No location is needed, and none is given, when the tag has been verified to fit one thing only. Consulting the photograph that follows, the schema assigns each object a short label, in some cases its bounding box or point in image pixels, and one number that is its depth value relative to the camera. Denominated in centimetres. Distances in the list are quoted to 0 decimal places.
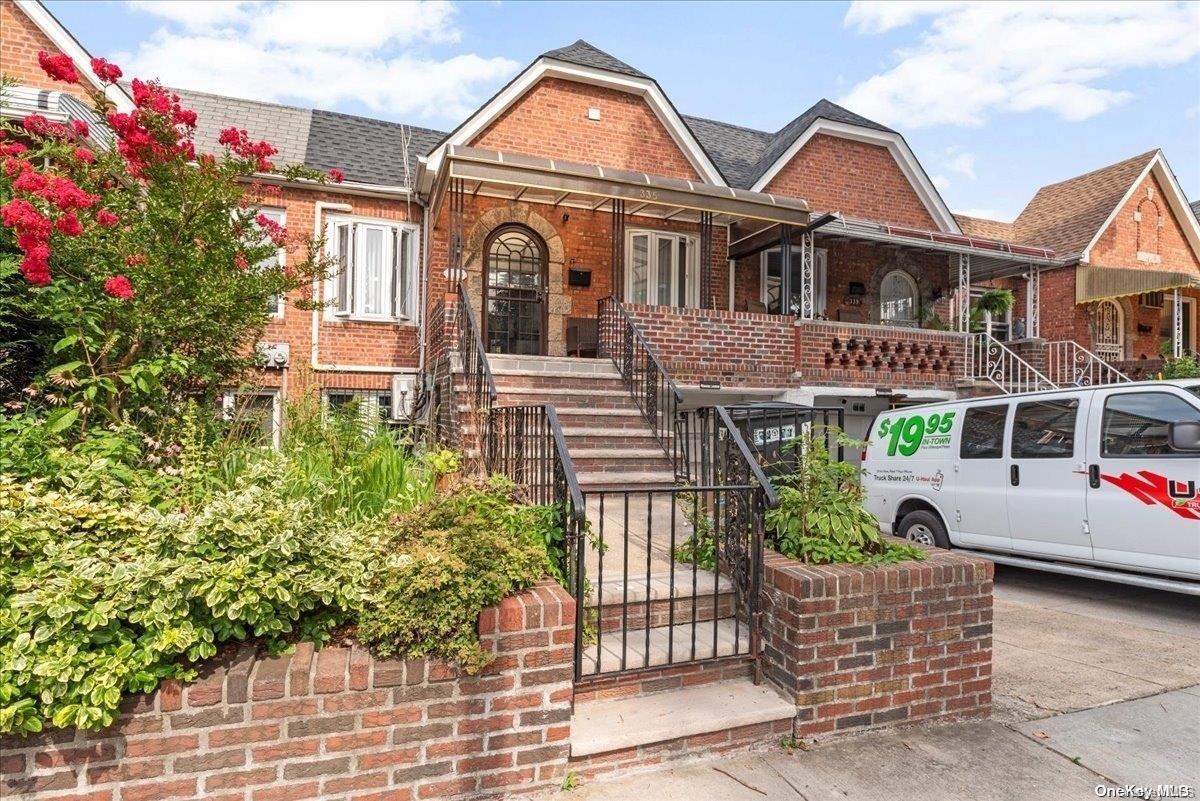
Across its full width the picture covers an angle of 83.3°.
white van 547
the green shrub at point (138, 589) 229
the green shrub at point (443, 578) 273
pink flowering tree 348
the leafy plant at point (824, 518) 382
